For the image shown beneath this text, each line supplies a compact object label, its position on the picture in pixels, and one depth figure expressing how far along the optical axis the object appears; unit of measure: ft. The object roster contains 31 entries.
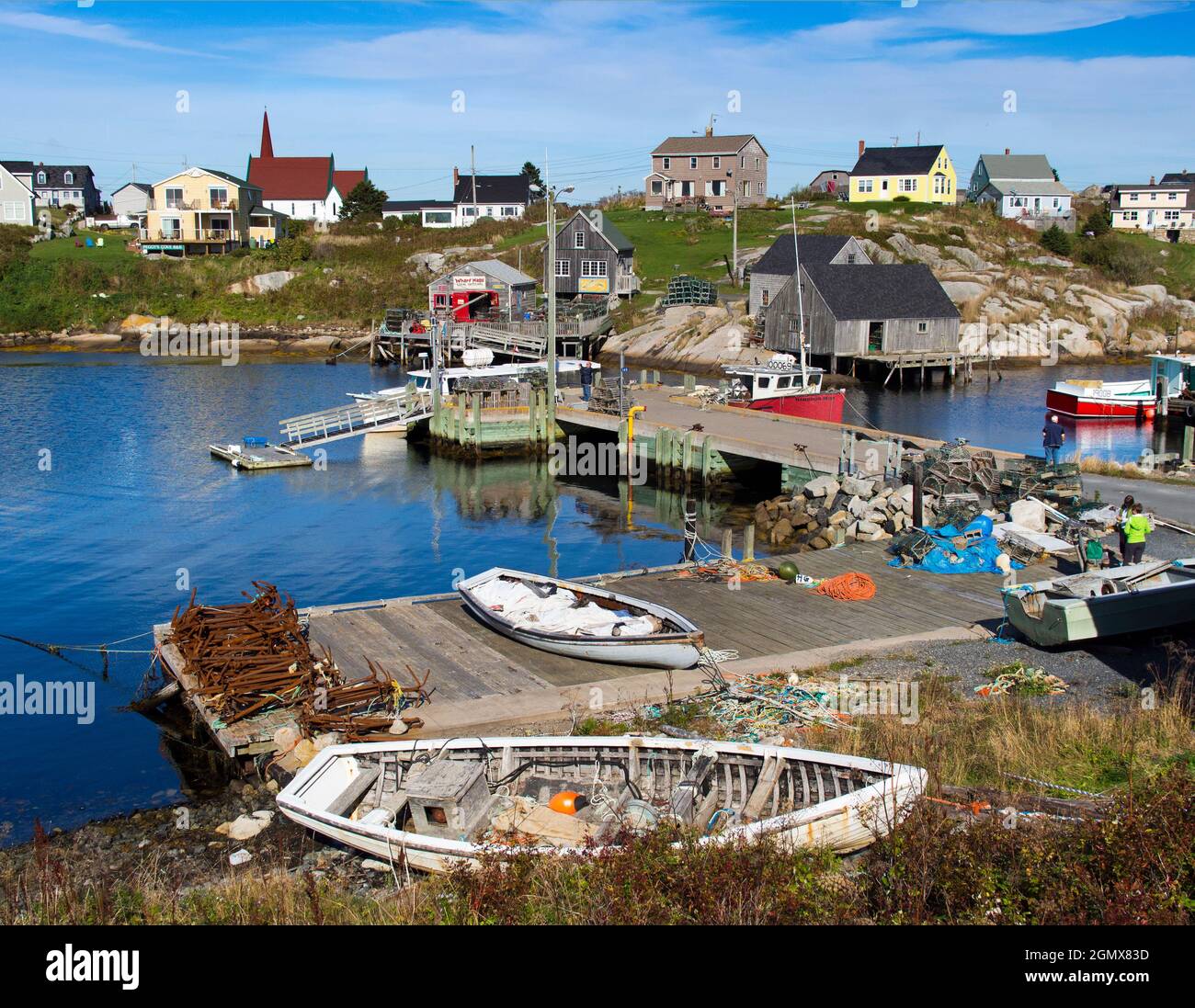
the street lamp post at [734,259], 263.94
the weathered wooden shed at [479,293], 234.17
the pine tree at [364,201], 363.76
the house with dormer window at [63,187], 391.65
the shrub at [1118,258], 290.76
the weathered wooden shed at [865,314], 215.72
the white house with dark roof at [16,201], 355.56
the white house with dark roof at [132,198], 371.56
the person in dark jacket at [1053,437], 97.35
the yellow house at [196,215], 317.42
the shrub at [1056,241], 301.02
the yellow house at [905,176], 335.47
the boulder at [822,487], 102.01
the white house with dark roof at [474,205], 362.33
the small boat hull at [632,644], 57.88
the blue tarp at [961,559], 76.07
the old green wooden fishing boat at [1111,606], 58.23
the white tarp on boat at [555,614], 61.52
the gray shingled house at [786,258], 232.53
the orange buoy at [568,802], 41.55
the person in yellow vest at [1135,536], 68.03
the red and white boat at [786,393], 143.74
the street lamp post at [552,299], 133.07
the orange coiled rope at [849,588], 70.79
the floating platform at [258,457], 136.15
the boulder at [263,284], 292.81
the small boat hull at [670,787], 36.58
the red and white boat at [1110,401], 164.66
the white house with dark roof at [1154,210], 375.25
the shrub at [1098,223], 337.93
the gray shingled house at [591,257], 257.75
